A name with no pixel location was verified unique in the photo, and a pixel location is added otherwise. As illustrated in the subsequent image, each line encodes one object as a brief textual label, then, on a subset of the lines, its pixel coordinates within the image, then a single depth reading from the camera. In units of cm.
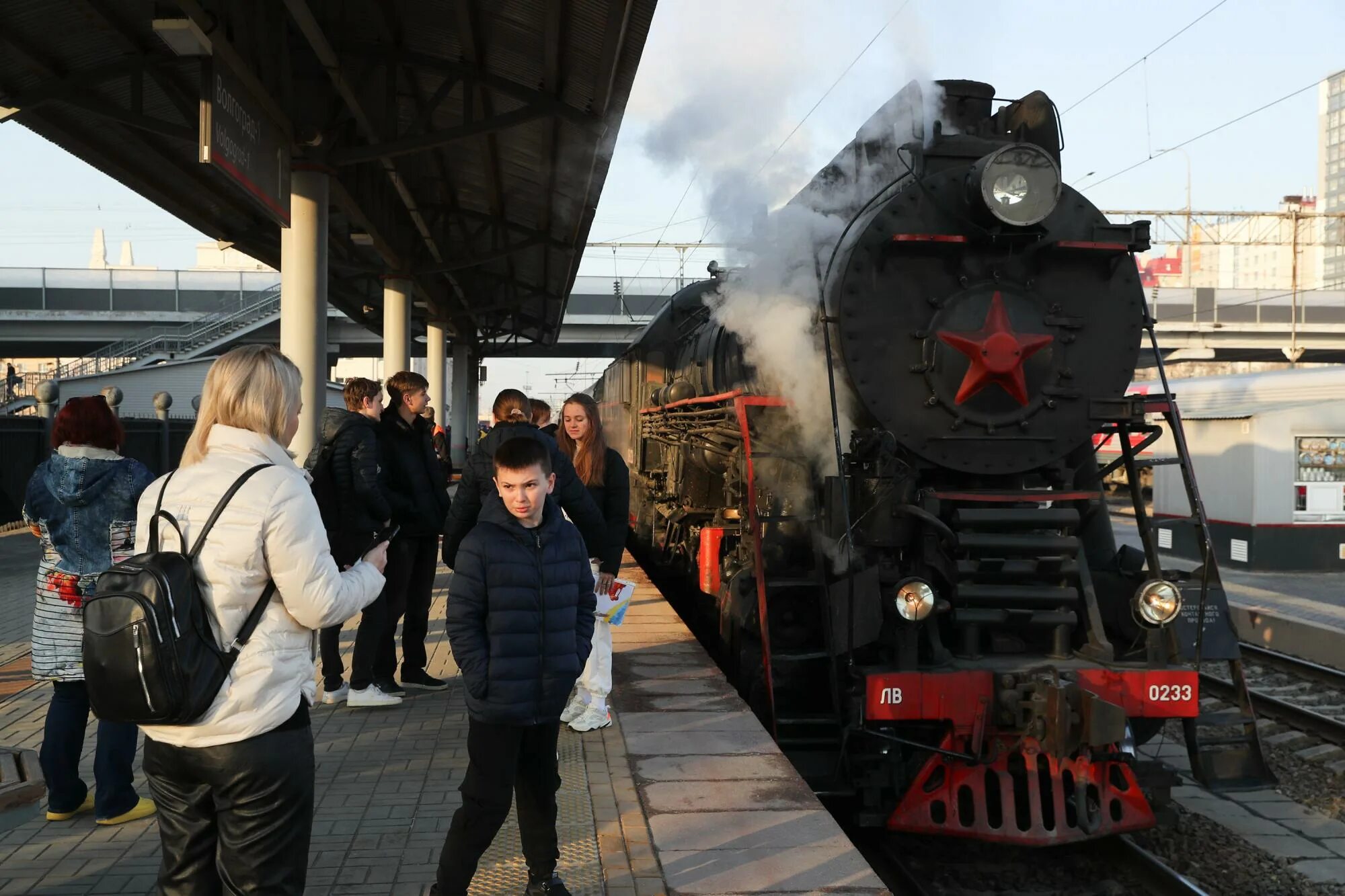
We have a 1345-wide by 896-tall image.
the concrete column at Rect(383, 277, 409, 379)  1600
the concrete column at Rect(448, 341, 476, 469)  2941
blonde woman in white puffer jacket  254
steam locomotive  514
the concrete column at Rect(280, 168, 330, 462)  954
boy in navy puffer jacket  331
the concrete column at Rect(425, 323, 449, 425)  2222
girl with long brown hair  559
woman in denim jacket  421
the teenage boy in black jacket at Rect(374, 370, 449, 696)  609
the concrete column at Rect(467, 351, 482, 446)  3378
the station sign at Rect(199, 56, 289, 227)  652
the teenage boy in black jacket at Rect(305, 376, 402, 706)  555
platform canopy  712
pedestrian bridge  3591
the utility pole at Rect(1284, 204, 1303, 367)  2520
